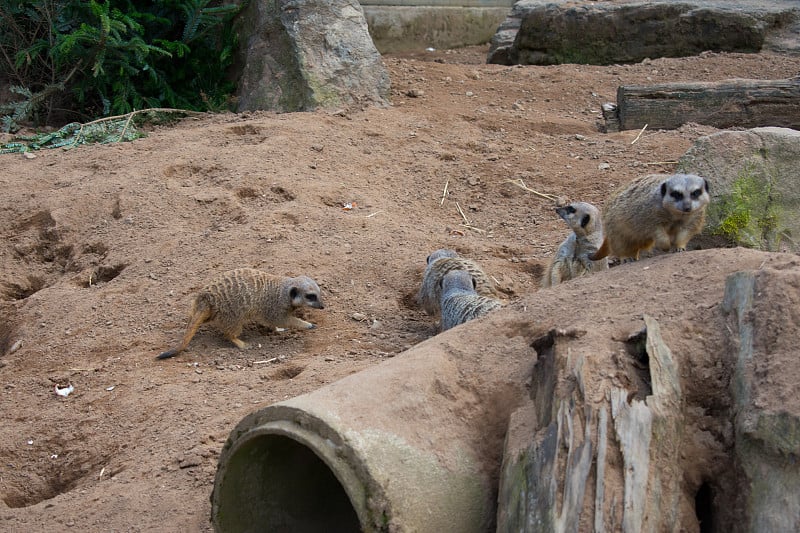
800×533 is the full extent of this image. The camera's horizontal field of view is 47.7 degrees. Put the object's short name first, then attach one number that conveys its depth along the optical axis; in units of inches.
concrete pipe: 84.8
